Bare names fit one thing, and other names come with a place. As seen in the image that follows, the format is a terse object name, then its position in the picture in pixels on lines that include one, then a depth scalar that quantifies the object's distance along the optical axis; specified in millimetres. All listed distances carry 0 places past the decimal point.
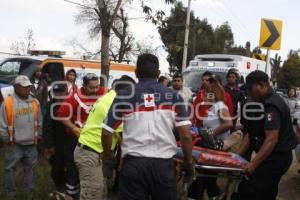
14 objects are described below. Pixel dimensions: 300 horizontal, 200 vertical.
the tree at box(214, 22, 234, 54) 54812
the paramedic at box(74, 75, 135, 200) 5344
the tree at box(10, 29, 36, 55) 32350
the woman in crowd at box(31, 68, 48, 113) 10086
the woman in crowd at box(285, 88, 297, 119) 23022
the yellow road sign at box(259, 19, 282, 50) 11412
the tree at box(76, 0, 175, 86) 9406
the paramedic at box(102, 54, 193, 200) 4113
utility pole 25603
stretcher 4910
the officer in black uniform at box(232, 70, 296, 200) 4727
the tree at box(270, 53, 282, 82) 22241
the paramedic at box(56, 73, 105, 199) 5957
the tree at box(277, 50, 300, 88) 64494
